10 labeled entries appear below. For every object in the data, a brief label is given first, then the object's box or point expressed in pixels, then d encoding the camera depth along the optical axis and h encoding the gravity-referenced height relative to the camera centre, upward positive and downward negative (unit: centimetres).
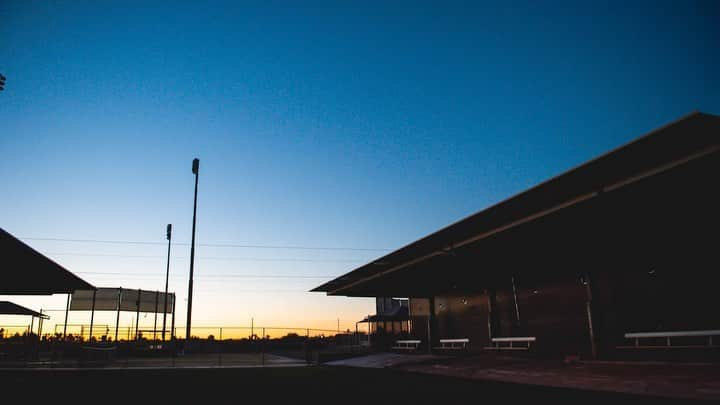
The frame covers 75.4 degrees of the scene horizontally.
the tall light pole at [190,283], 2419 +175
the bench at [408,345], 2554 -182
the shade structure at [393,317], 4922 -31
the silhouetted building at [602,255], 979 +209
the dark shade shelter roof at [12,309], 2388 +55
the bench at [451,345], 2275 -164
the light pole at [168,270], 3521 +358
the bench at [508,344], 1796 -134
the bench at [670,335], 1112 -72
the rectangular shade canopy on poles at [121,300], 3497 +137
